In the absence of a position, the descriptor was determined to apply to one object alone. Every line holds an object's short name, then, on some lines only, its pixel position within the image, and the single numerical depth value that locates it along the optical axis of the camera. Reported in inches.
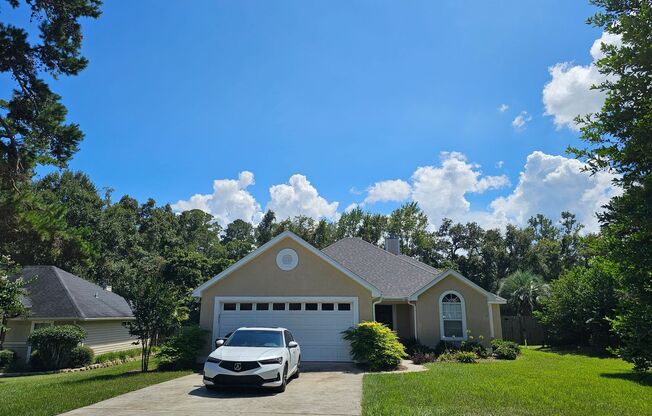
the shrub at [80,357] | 781.9
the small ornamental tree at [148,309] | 587.5
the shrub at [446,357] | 660.1
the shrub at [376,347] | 564.4
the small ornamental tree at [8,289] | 369.7
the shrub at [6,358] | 751.4
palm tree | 1214.3
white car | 374.9
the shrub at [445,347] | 697.0
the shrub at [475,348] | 692.7
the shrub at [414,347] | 697.6
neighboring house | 815.1
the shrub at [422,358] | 636.4
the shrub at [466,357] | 638.5
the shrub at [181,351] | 579.5
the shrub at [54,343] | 751.1
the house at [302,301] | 642.2
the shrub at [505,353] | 682.2
